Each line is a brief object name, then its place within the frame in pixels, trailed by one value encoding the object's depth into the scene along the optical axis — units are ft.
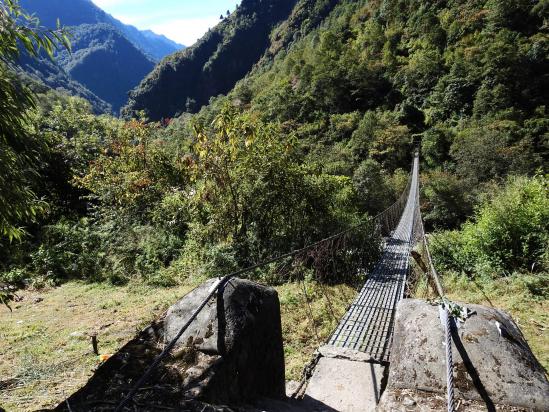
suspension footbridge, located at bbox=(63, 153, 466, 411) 5.86
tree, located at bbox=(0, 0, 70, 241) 5.31
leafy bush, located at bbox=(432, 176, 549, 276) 14.85
